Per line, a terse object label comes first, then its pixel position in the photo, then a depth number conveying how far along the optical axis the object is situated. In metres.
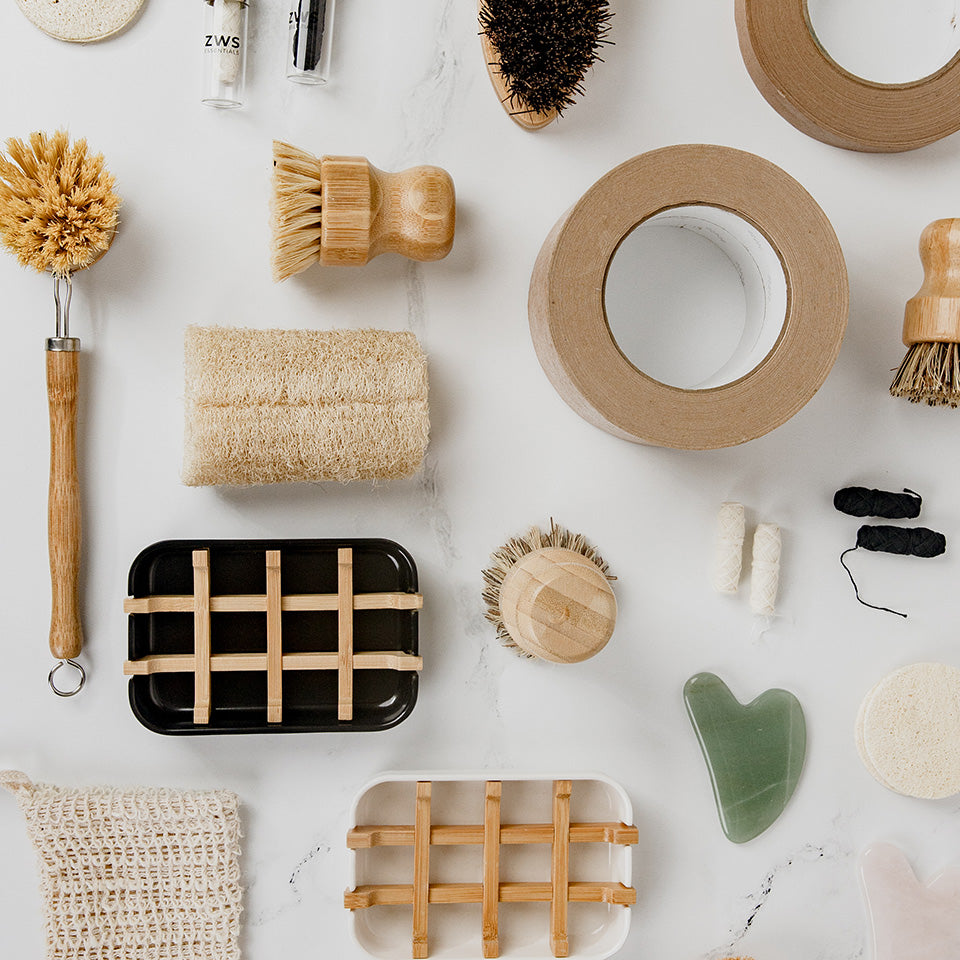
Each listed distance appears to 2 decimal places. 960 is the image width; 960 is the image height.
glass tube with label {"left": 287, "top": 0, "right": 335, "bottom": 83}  0.92
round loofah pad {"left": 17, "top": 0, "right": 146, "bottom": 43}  0.90
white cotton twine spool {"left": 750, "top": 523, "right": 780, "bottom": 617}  0.97
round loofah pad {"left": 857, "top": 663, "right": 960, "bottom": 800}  1.00
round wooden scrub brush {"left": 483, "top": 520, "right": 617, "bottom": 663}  0.84
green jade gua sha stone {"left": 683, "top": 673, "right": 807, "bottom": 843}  0.99
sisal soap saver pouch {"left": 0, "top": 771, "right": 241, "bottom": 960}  0.94
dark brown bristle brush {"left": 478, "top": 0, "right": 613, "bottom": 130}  0.85
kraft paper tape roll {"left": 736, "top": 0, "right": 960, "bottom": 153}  0.91
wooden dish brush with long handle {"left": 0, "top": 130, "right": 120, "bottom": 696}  0.85
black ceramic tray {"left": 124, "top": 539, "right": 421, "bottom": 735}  0.91
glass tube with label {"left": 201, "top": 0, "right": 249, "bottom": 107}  0.91
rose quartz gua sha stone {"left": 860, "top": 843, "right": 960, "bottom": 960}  1.02
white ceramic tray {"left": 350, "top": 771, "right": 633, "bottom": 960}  0.98
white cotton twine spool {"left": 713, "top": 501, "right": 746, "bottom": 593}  0.97
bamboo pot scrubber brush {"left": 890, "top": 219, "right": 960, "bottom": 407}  0.90
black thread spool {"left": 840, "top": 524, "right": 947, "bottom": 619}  0.99
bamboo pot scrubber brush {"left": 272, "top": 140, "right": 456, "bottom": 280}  0.85
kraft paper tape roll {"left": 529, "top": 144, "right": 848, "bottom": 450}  0.81
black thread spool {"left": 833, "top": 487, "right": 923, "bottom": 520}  0.98
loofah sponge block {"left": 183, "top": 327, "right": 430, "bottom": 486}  0.85
